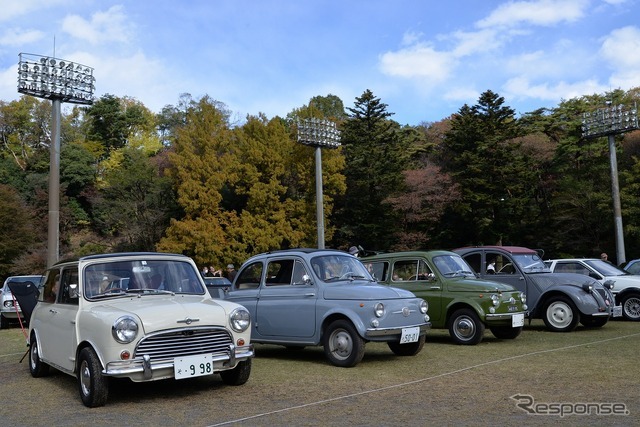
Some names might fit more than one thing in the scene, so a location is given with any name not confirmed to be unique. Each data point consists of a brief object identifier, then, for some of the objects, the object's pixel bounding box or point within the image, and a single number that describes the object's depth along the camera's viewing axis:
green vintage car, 11.65
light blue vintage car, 9.26
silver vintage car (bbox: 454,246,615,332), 13.50
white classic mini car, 6.85
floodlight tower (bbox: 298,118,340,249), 37.09
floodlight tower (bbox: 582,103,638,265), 32.38
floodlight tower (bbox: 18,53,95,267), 28.17
